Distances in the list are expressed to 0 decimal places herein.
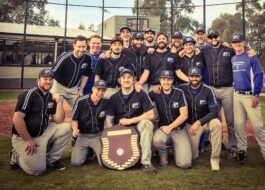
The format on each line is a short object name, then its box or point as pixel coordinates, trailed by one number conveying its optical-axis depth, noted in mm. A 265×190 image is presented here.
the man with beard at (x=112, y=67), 6309
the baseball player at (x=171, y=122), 5348
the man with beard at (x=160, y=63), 6352
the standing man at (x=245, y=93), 5484
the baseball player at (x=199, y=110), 5379
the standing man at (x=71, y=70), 6352
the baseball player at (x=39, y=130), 4789
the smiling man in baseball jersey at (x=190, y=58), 6398
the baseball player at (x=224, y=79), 6090
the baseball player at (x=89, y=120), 5406
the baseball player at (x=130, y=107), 5406
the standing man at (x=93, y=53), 6994
